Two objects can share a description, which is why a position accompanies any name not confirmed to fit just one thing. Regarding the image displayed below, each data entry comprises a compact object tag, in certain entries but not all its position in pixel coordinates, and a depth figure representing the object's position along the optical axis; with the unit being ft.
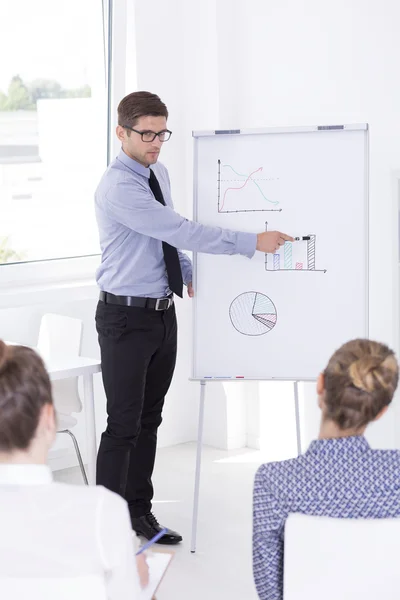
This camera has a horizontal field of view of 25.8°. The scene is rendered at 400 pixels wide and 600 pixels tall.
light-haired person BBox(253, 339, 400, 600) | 5.72
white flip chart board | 10.84
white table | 11.66
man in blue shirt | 10.57
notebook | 5.62
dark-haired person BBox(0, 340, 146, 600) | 4.97
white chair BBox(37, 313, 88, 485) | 13.12
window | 14.97
